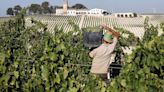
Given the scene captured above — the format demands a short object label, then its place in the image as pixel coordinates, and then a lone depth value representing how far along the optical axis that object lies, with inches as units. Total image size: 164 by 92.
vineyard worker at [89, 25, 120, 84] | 200.1
